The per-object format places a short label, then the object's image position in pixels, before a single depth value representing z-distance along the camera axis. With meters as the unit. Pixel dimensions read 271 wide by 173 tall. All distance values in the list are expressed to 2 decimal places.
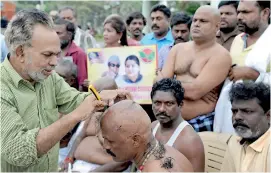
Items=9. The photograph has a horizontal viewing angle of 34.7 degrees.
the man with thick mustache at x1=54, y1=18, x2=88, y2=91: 5.66
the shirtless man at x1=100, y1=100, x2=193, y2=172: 2.29
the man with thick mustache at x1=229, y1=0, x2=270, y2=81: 4.36
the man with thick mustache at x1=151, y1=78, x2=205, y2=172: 3.62
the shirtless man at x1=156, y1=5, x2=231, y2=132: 4.26
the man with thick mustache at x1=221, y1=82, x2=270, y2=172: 3.49
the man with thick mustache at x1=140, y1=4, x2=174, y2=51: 6.23
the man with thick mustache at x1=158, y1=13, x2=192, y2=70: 5.63
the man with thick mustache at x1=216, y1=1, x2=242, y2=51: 5.25
